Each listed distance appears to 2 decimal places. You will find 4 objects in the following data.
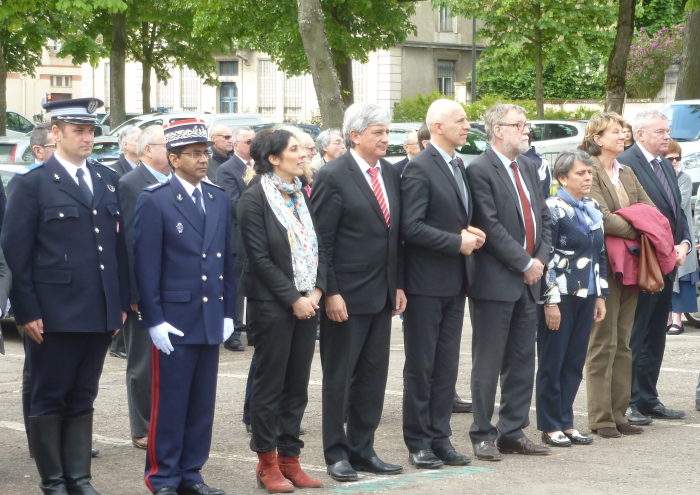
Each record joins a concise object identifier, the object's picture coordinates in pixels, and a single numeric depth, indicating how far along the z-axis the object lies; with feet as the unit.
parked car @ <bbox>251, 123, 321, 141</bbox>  80.80
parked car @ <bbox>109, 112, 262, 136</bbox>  91.97
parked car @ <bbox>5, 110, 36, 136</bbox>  118.86
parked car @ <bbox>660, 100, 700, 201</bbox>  59.21
